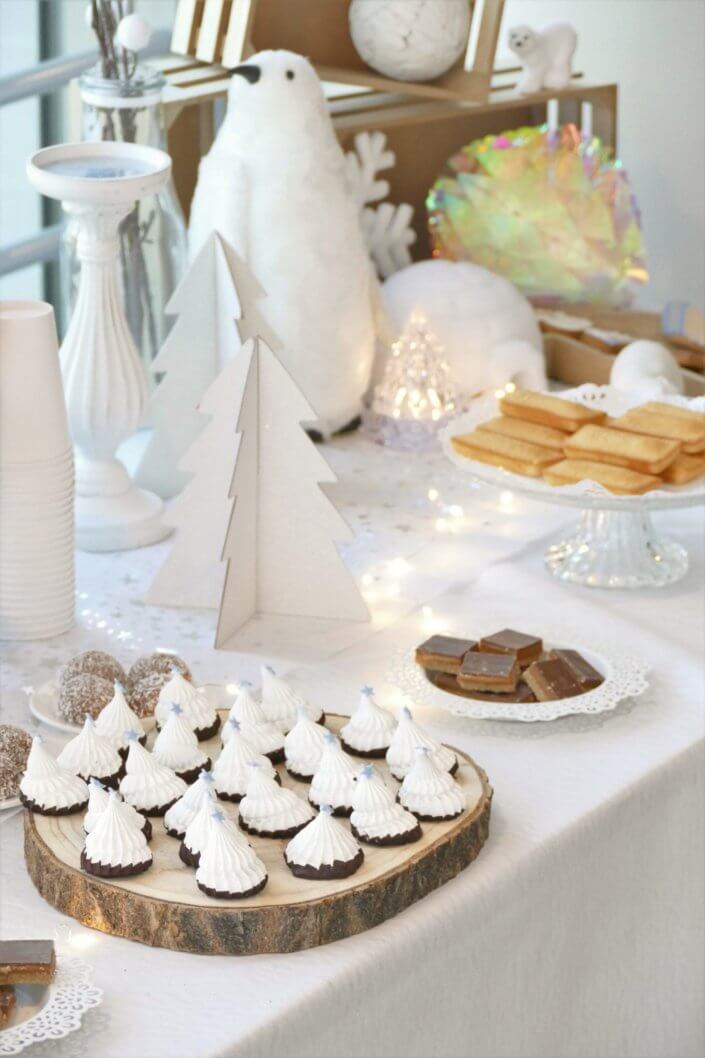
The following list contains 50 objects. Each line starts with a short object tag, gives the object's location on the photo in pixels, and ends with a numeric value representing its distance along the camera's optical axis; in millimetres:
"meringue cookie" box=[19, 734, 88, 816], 1753
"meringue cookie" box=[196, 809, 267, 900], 1679
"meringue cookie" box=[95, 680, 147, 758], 1819
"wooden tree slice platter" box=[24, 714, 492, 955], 1684
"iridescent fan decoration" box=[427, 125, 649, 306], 2828
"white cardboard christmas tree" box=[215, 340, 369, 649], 2095
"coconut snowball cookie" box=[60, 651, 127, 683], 1925
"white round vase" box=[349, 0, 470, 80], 2688
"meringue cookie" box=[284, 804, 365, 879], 1698
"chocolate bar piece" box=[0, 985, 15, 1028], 1635
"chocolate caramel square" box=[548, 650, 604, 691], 1964
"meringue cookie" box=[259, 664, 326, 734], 1859
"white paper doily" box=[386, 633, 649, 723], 1924
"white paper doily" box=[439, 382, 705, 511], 2129
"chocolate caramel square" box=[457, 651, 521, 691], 1954
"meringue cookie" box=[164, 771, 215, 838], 1734
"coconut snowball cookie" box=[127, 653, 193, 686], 1926
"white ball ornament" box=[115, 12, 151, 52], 2219
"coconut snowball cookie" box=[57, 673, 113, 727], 1896
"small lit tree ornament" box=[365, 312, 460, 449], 2505
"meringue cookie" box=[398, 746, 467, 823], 1755
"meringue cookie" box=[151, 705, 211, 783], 1798
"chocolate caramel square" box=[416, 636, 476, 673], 1978
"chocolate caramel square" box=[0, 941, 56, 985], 1650
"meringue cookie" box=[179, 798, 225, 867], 1697
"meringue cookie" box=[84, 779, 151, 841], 1718
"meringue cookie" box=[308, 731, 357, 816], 1760
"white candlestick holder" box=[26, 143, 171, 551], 2134
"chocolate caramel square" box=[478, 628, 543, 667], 1989
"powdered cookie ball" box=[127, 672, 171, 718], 1905
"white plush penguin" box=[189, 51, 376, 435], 2388
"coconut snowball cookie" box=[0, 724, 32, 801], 1827
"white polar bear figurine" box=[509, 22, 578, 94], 2856
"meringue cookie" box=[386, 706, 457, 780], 1797
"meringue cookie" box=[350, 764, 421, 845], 1729
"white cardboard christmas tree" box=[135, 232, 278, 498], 2285
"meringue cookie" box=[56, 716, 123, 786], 1785
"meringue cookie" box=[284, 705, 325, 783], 1805
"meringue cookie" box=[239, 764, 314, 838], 1737
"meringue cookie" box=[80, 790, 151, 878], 1695
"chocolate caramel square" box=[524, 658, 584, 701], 1951
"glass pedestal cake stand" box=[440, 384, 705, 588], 2176
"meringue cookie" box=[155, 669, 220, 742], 1843
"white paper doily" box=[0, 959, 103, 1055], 1626
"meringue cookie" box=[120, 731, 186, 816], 1760
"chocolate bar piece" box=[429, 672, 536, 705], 1956
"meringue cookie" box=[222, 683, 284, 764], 1822
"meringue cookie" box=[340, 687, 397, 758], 1828
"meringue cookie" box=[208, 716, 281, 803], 1775
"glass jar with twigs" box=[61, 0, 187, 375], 2293
